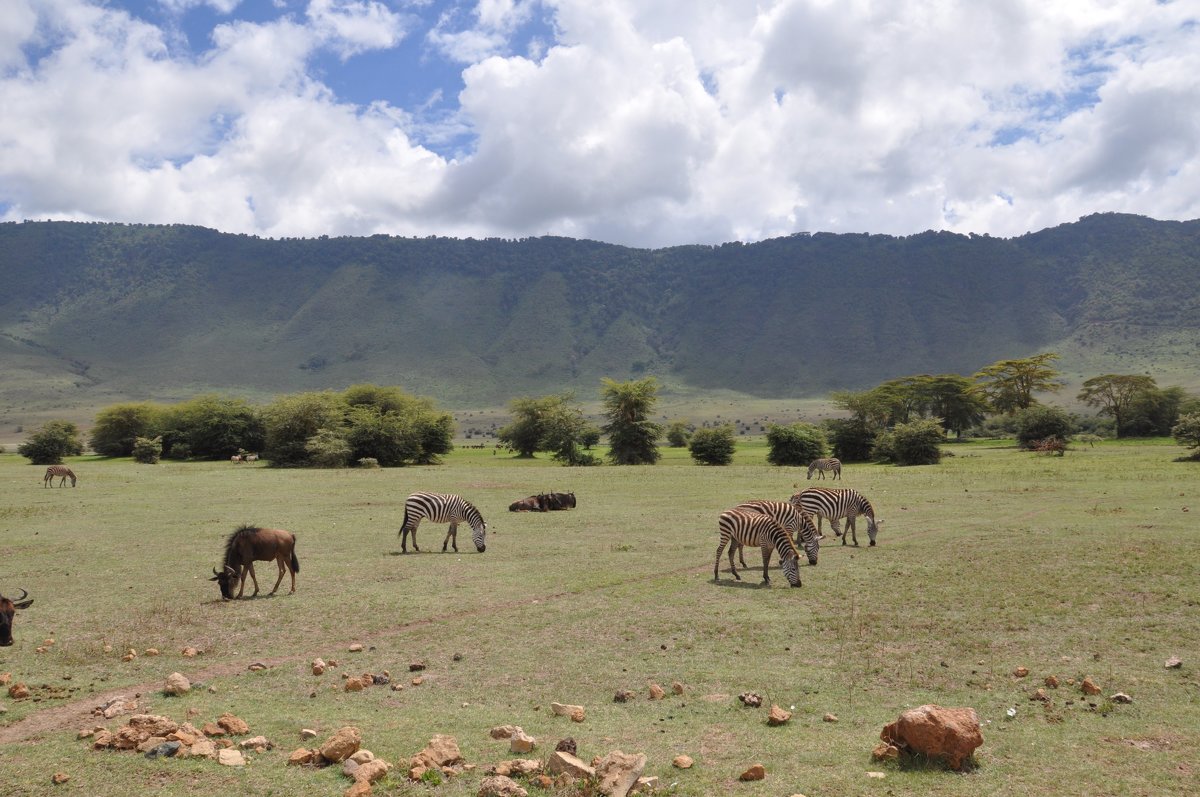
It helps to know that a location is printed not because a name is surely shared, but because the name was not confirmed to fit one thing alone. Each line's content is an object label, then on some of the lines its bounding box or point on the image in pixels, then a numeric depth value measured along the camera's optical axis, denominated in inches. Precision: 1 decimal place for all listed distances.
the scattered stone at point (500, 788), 270.7
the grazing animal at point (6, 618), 468.0
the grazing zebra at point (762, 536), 651.5
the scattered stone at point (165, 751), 311.7
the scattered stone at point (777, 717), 346.3
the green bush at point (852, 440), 2618.1
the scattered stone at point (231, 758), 304.2
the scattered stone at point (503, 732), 329.4
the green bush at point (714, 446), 2435.4
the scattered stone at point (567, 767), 277.9
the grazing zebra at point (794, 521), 741.3
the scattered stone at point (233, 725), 335.3
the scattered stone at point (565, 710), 358.5
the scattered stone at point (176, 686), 394.9
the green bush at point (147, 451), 2714.1
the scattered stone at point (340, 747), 305.9
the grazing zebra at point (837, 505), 882.8
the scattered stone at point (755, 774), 289.1
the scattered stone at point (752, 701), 370.6
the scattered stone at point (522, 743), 309.6
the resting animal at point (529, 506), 1254.3
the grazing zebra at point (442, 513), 874.1
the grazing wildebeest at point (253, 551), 629.0
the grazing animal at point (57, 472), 1664.6
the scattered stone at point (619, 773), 269.4
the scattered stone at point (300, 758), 305.4
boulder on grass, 295.1
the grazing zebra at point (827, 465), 1812.3
